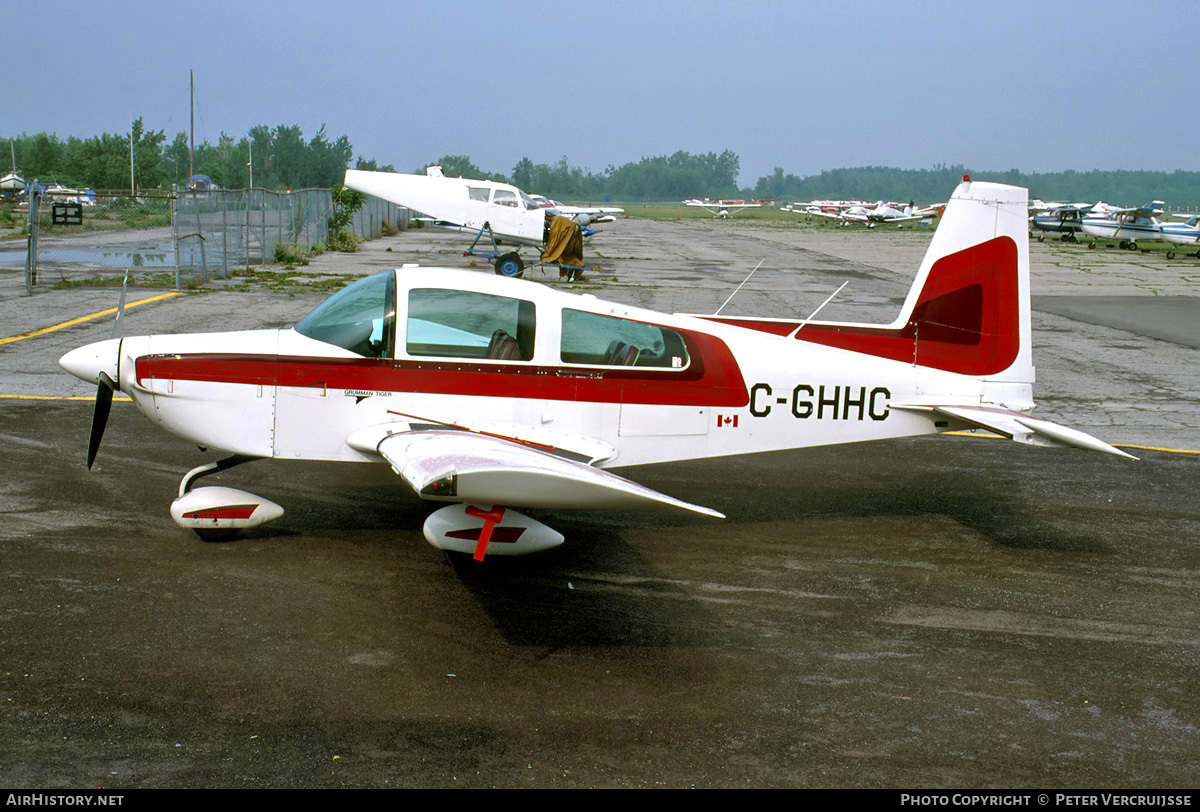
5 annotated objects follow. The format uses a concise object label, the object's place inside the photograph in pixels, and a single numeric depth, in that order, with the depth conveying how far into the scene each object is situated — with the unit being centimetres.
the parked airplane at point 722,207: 12163
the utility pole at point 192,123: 7519
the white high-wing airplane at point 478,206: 3164
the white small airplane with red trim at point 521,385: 732
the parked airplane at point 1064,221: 5900
